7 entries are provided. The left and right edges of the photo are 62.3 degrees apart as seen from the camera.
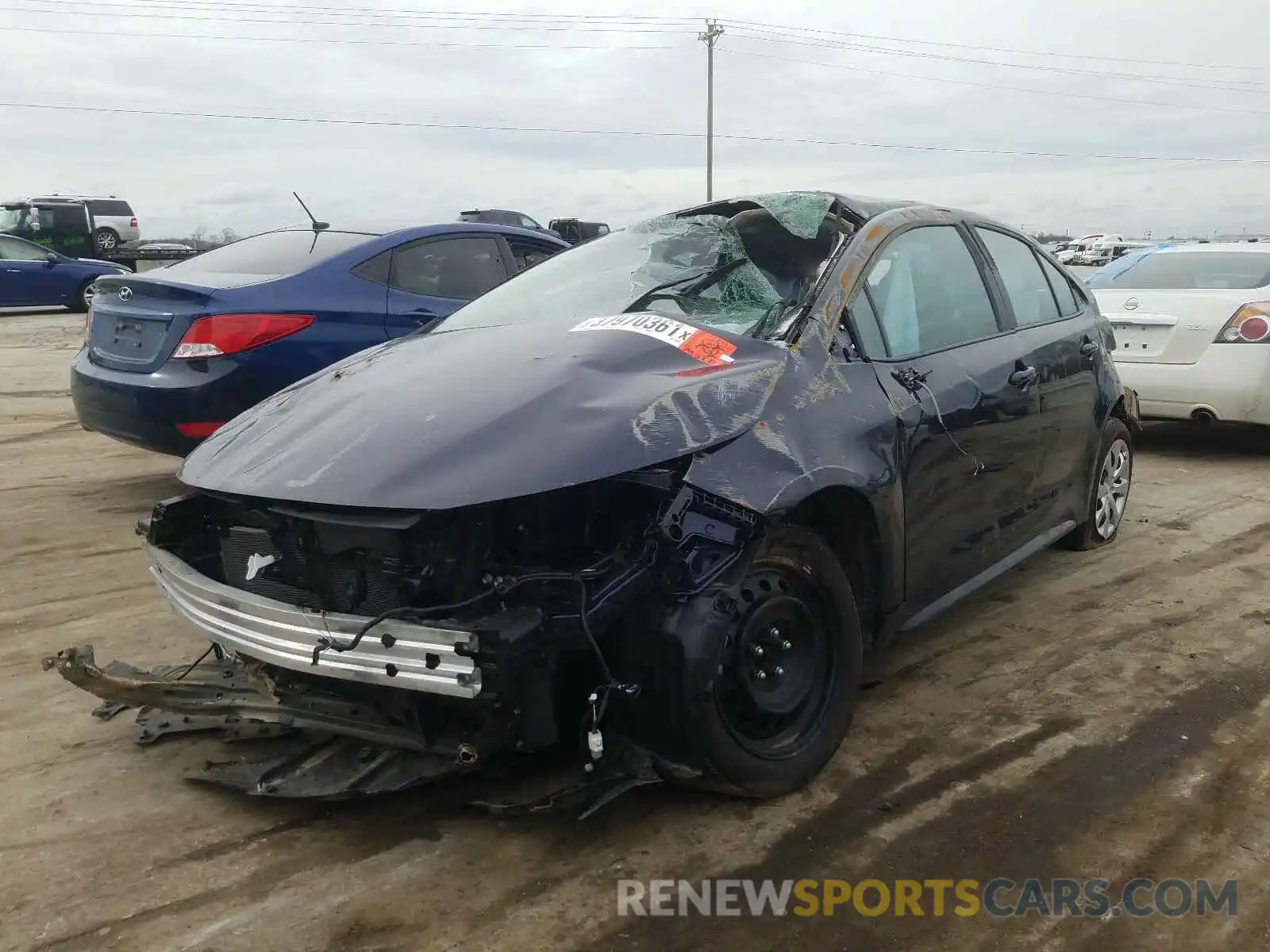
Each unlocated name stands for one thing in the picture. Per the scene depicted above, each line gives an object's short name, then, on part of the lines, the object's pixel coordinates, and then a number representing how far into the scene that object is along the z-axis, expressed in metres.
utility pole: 41.50
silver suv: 31.38
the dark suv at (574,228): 29.33
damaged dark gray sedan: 2.47
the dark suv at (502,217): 24.83
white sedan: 6.87
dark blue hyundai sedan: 5.13
